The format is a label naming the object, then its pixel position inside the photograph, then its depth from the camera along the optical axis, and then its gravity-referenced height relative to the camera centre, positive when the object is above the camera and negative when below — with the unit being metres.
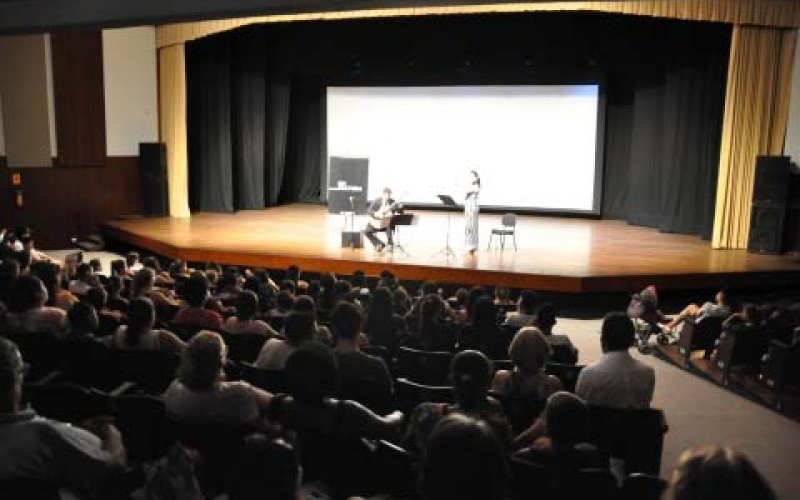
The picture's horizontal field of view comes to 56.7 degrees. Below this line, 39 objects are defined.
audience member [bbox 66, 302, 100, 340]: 4.55 -1.06
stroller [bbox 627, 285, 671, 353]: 7.49 -1.51
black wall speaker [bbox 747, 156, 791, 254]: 10.92 -0.56
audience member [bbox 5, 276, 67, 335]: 4.79 -1.08
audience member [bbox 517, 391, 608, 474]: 2.90 -1.08
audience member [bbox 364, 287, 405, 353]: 5.46 -1.22
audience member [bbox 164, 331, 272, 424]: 3.31 -1.10
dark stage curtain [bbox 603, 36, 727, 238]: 12.81 +0.36
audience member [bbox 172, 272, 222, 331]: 5.27 -1.15
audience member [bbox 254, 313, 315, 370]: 4.20 -1.07
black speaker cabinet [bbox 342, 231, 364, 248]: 10.98 -1.24
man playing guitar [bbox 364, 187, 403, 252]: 10.60 -0.87
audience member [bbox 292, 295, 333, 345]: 5.07 -1.04
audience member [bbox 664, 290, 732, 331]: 7.02 -1.38
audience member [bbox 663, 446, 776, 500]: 1.52 -0.65
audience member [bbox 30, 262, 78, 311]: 5.76 -1.12
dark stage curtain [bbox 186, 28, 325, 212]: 15.57 +0.73
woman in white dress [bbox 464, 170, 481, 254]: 10.29 -0.77
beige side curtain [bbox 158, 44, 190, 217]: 14.77 +0.58
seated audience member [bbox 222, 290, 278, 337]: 5.05 -1.15
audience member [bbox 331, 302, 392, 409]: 3.88 -1.13
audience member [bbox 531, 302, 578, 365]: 5.11 -1.29
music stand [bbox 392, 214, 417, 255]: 10.04 -0.86
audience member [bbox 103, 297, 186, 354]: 4.37 -1.10
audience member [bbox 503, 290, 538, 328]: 6.00 -1.21
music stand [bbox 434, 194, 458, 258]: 9.95 -0.61
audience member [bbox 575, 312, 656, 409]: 4.12 -1.19
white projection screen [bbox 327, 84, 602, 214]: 15.02 +0.32
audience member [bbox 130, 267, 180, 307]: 5.99 -1.11
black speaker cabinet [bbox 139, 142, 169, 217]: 14.89 -0.52
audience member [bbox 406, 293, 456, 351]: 5.37 -1.26
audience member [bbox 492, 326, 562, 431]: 3.85 -1.15
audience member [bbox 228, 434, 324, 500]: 2.07 -0.89
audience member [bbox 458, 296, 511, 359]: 5.20 -1.24
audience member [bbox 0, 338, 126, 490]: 2.63 -1.08
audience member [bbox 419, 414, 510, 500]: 1.66 -0.69
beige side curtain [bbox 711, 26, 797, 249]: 11.27 +0.77
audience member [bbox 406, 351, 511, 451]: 3.06 -1.01
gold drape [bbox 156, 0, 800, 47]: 10.81 +2.26
